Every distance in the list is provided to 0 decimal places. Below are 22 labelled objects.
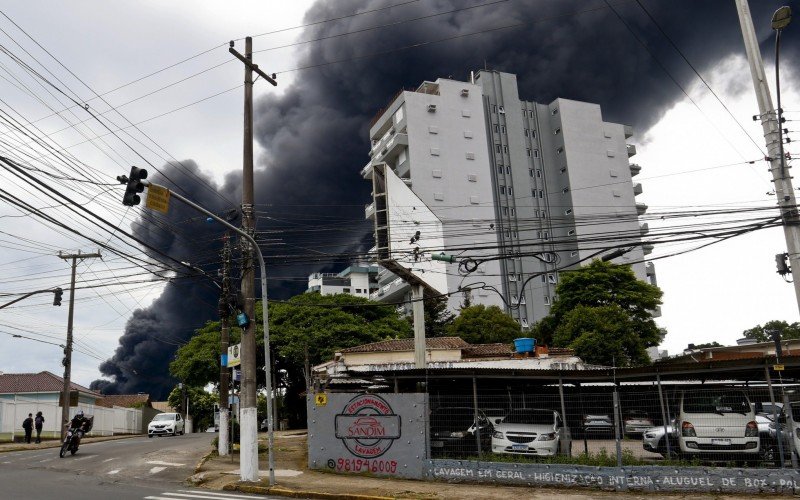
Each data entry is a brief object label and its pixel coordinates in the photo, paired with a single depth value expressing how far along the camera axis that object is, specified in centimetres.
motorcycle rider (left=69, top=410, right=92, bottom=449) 2289
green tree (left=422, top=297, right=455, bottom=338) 5928
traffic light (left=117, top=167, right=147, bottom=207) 1280
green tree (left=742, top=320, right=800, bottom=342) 6881
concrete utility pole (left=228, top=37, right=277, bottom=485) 1562
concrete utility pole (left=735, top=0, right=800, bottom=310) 1334
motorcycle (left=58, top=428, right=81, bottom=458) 2236
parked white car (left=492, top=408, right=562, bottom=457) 1577
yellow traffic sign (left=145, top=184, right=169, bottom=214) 1317
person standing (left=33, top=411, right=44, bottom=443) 3110
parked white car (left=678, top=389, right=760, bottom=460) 1440
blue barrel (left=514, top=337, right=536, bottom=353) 2897
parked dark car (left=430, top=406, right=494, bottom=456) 1602
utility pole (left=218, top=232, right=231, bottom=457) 2227
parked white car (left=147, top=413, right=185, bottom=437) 4031
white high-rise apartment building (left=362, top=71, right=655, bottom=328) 7262
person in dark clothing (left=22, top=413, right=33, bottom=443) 3105
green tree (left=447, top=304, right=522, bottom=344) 5403
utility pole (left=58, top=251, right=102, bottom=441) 3328
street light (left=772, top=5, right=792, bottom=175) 1298
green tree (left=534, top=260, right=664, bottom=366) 4578
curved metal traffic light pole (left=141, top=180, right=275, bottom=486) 1467
